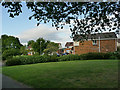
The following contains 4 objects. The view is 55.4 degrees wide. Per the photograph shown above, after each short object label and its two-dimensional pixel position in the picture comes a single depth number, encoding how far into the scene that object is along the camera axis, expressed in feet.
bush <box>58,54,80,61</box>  51.22
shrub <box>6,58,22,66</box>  38.37
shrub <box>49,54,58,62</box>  48.57
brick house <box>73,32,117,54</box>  57.22
